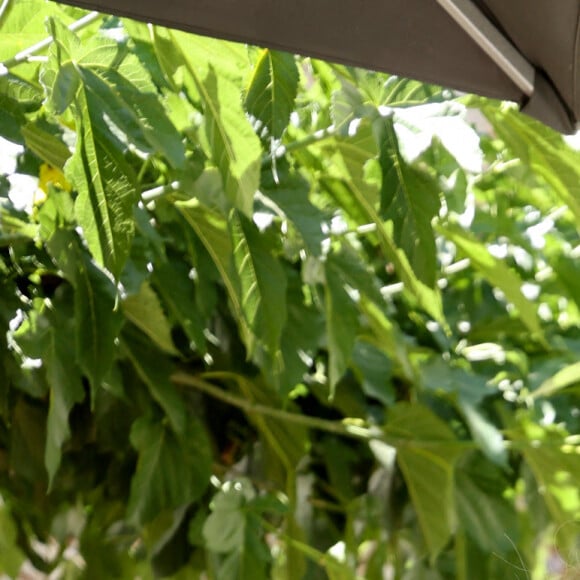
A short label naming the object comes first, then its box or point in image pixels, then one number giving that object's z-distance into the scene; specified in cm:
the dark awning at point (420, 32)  89
